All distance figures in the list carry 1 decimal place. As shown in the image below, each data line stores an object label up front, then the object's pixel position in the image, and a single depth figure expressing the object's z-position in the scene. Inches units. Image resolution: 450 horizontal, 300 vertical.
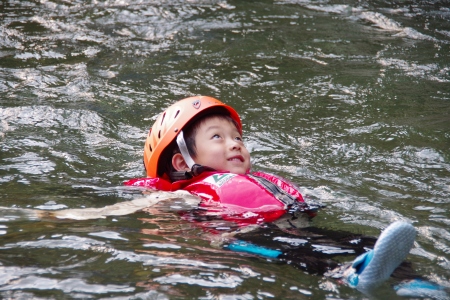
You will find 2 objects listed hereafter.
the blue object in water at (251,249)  294.0
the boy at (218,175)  347.9
